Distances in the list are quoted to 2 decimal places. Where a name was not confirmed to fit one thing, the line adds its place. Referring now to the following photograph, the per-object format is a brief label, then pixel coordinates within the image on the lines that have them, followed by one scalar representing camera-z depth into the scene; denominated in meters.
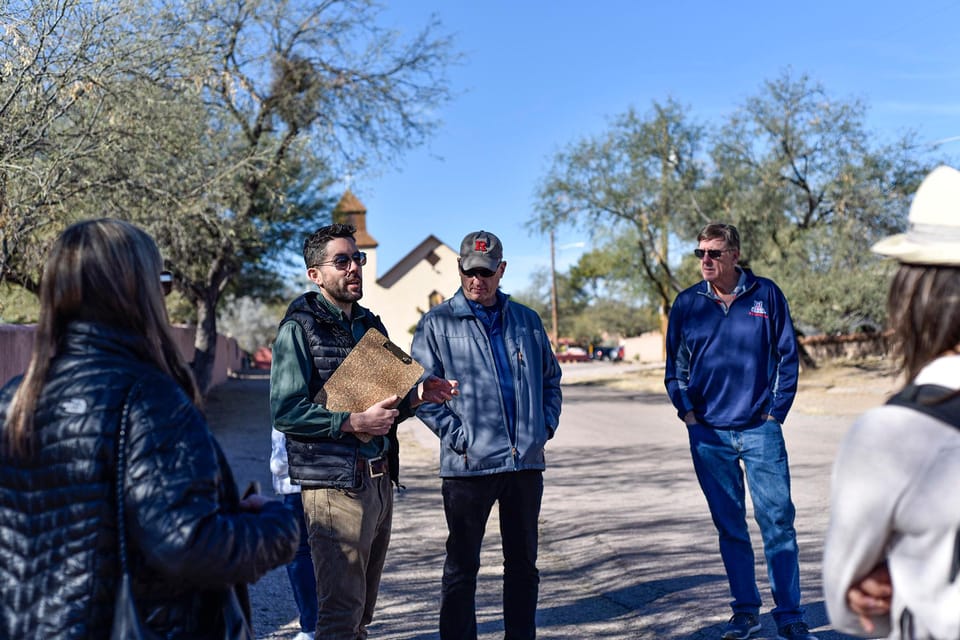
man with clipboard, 4.00
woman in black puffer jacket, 2.22
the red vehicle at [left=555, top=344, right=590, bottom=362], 66.19
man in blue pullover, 5.07
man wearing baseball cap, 4.56
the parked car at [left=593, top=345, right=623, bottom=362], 68.50
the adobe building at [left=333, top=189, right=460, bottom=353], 72.31
